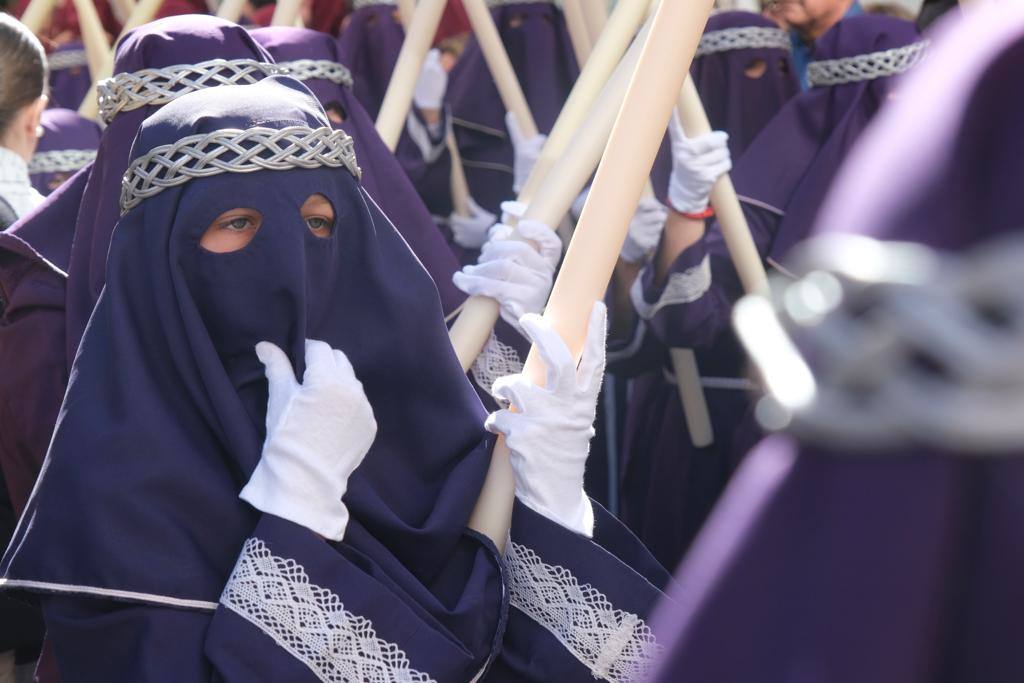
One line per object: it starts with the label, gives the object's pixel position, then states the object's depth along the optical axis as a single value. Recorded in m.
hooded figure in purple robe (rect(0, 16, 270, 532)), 2.12
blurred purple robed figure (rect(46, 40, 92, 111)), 4.63
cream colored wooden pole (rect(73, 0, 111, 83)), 3.61
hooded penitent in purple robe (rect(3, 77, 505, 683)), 1.64
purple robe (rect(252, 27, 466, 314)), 2.61
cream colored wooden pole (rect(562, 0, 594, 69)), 2.80
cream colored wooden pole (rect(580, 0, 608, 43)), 2.65
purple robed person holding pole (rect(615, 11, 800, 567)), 3.29
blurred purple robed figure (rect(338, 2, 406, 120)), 4.35
